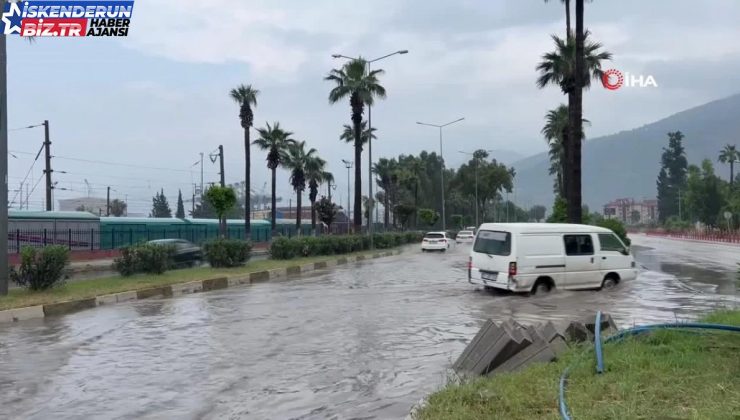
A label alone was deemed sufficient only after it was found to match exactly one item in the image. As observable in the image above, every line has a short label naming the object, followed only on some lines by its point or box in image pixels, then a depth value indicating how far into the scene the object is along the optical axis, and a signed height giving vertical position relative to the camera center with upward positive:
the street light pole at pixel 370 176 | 42.74 +2.89
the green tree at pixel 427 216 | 91.12 +1.10
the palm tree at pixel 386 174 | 94.86 +6.78
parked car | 28.86 -1.08
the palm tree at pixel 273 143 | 60.41 +7.03
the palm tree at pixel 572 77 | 27.30 +6.89
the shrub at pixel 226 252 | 26.56 -0.94
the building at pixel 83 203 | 122.79 +4.40
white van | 16.28 -0.80
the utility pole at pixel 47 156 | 42.81 +4.28
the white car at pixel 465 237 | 69.50 -1.26
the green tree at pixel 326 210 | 61.50 +1.32
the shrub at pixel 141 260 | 22.03 -1.00
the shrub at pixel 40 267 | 16.83 -0.91
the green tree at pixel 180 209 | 132.38 +3.34
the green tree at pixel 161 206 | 124.00 +3.66
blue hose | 5.25 -1.15
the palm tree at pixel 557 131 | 53.83 +7.31
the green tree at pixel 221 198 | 30.69 +1.23
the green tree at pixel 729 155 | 109.56 +10.57
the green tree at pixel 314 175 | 71.44 +5.14
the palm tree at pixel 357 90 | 45.50 +8.61
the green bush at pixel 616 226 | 35.59 -0.17
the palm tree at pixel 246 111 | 52.44 +8.42
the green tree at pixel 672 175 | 139.62 +9.33
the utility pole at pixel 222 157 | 53.02 +5.25
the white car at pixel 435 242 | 48.06 -1.18
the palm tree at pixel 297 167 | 67.12 +5.58
